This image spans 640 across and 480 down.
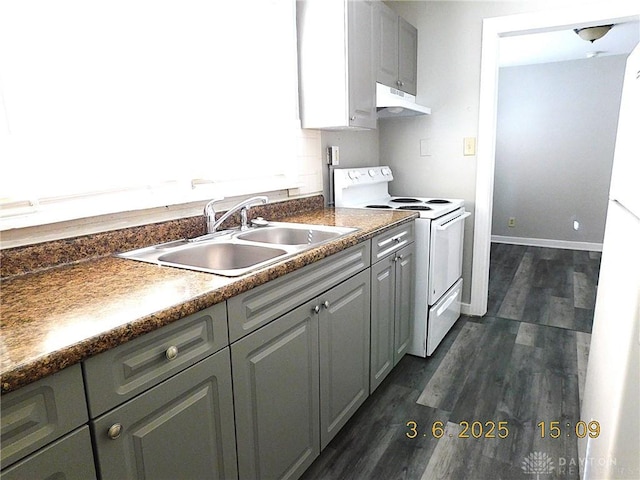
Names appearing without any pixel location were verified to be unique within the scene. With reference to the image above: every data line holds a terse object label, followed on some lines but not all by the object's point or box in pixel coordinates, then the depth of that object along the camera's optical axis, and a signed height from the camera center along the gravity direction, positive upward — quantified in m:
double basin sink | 1.45 -0.33
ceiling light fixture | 2.95 +0.86
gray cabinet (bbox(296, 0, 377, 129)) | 2.16 +0.52
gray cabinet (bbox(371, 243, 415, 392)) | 2.01 -0.78
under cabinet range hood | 2.53 +0.33
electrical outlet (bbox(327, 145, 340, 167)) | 2.64 +0.02
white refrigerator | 0.88 -0.46
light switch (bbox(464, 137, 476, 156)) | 2.92 +0.07
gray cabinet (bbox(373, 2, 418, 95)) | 2.49 +0.68
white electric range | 2.44 -0.53
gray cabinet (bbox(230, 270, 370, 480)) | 1.22 -0.75
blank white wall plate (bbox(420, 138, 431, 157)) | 3.11 +0.07
